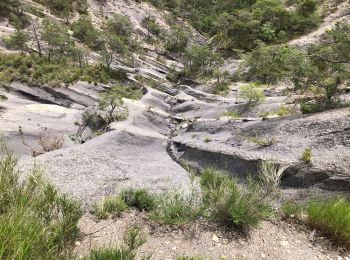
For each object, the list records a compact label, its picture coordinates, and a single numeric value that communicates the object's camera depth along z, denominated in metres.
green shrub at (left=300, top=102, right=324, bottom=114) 17.53
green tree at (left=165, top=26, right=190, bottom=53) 64.62
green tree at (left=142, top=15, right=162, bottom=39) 66.81
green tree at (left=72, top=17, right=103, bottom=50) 48.25
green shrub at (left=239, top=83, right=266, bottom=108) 24.75
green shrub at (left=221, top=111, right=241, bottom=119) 23.43
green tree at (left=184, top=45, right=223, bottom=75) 48.47
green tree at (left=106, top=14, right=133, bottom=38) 58.84
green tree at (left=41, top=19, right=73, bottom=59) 38.44
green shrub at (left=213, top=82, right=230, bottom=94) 36.77
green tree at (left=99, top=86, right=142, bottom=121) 25.34
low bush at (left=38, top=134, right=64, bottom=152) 18.19
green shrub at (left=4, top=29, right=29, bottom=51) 36.53
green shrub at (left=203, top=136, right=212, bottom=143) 19.27
